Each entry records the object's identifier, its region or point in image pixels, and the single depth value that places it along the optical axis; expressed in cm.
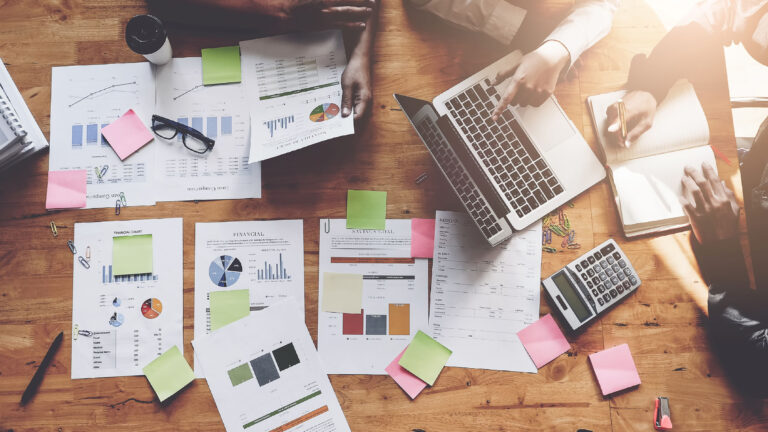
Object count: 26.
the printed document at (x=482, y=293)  116
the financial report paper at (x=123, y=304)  114
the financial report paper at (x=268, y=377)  114
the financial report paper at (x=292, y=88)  114
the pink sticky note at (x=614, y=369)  115
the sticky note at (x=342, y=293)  116
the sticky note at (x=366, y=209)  118
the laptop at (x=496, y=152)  111
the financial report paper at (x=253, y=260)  116
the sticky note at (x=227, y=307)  115
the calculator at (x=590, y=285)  115
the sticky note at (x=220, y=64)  120
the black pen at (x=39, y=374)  113
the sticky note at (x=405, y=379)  115
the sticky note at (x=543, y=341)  116
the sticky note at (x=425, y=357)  115
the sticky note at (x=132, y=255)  116
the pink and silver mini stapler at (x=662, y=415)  114
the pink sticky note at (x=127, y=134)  118
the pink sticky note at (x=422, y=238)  118
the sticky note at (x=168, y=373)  113
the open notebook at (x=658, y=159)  117
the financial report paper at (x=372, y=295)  116
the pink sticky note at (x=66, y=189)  117
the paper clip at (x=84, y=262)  116
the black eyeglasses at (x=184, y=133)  117
